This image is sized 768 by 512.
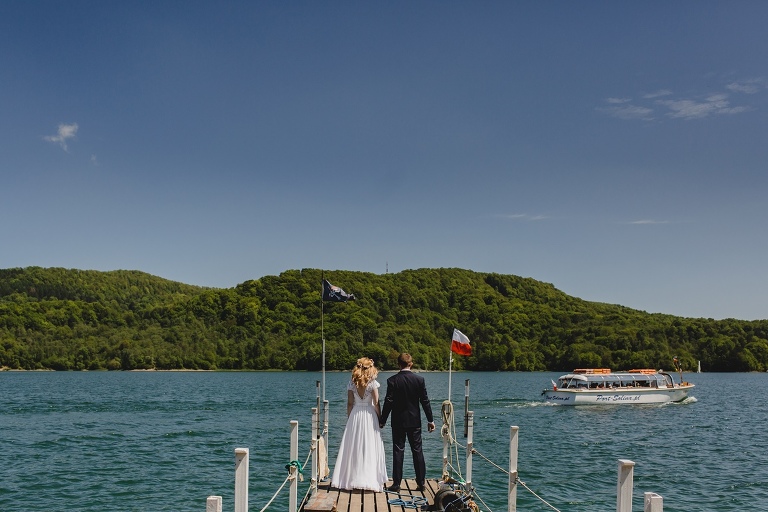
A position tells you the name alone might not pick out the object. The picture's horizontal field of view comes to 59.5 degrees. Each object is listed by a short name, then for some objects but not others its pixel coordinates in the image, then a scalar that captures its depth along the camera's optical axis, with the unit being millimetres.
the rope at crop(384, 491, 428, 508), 9945
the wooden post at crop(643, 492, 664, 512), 5469
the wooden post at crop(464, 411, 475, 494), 11512
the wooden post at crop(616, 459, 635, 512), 6277
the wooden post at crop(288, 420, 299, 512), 10148
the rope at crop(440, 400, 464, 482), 12984
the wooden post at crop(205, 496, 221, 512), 6000
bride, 10625
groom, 10625
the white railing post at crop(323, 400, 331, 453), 13266
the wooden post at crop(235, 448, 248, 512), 6863
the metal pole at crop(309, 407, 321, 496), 11766
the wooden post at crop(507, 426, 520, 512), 9952
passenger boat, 55969
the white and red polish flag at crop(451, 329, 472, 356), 14773
